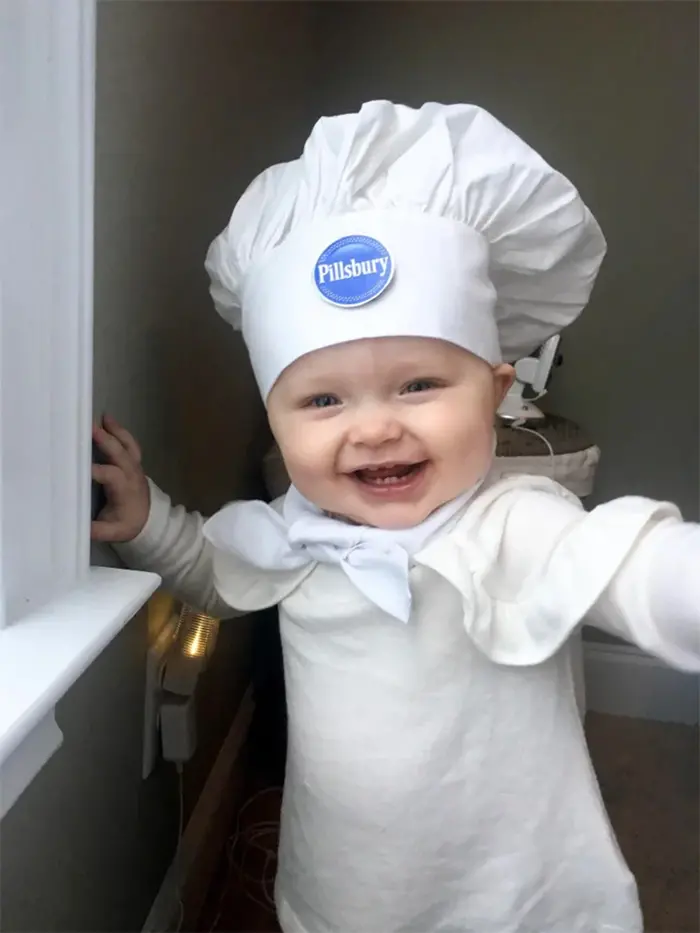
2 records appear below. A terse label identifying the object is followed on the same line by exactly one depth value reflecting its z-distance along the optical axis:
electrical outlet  0.93
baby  0.67
